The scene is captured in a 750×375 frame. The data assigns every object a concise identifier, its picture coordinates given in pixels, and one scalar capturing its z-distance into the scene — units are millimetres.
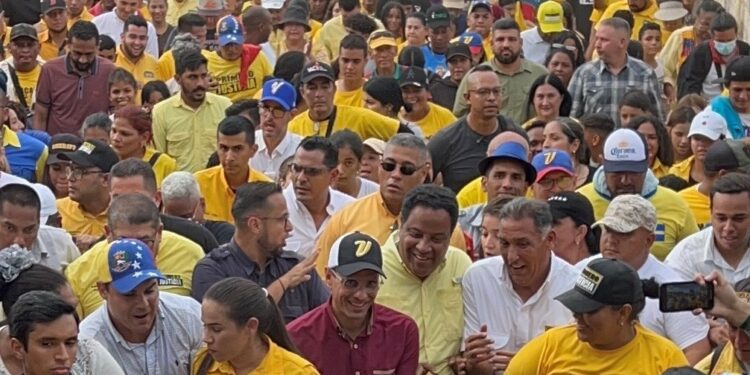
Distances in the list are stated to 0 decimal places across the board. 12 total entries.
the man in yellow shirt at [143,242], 9070
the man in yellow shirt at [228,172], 11914
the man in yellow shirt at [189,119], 14344
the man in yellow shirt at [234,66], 16906
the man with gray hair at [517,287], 9117
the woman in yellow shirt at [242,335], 7906
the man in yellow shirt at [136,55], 17672
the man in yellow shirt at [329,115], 13641
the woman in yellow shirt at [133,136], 12523
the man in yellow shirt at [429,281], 9102
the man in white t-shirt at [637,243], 9188
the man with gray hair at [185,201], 10789
